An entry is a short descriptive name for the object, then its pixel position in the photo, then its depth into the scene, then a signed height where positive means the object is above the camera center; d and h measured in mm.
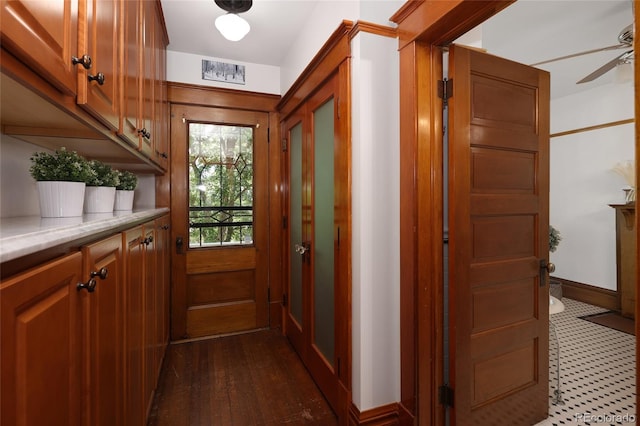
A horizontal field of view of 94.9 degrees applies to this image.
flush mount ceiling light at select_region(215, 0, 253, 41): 1970 +1297
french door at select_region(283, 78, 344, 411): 1869 -175
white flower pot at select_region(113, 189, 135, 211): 1526 +72
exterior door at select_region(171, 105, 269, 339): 2801 -70
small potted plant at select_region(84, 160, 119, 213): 1162 +94
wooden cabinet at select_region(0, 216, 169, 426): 479 -283
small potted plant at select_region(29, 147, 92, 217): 849 +88
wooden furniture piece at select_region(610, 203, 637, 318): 3410 -551
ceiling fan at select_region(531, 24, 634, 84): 2006 +1179
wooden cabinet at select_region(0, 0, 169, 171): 574 +376
